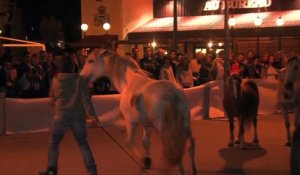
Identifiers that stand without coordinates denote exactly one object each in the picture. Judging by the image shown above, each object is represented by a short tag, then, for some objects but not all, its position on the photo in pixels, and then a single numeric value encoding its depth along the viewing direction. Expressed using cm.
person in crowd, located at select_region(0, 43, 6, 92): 1311
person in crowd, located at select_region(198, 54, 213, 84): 1766
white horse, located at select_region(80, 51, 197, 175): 813
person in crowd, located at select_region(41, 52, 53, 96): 1573
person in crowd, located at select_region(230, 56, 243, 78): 1614
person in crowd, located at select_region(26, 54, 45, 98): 1517
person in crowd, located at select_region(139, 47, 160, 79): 1653
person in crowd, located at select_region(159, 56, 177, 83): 1472
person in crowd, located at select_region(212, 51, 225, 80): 1755
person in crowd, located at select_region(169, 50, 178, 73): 1660
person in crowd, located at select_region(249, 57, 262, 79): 1808
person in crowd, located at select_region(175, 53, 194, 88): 1636
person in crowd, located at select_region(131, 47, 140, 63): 1829
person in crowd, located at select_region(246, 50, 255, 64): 1862
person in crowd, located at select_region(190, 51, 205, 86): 1813
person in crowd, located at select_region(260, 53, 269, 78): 1880
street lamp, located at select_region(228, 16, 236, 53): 2585
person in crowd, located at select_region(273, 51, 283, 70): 1796
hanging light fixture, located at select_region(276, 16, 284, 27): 2780
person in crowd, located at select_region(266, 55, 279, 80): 1775
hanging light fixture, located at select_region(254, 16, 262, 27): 2807
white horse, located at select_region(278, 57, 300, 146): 955
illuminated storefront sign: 3300
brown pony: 1144
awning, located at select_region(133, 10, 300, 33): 3131
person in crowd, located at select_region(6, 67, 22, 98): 1460
